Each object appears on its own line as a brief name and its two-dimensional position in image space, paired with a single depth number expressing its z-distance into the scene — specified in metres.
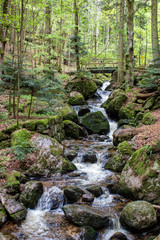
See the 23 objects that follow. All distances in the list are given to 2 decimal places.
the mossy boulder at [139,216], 4.11
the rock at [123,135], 8.33
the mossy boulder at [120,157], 6.86
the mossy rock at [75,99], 15.07
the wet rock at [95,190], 5.51
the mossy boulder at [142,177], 4.96
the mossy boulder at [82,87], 16.75
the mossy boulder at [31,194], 4.97
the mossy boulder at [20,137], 6.76
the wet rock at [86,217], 4.29
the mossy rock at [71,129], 10.72
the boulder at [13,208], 4.38
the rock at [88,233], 3.97
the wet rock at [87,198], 5.22
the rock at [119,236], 3.99
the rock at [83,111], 13.73
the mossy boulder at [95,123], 11.55
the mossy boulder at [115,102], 12.64
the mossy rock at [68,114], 11.79
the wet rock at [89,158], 7.90
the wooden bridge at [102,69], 21.56
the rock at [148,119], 9.05
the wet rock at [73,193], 5.25
